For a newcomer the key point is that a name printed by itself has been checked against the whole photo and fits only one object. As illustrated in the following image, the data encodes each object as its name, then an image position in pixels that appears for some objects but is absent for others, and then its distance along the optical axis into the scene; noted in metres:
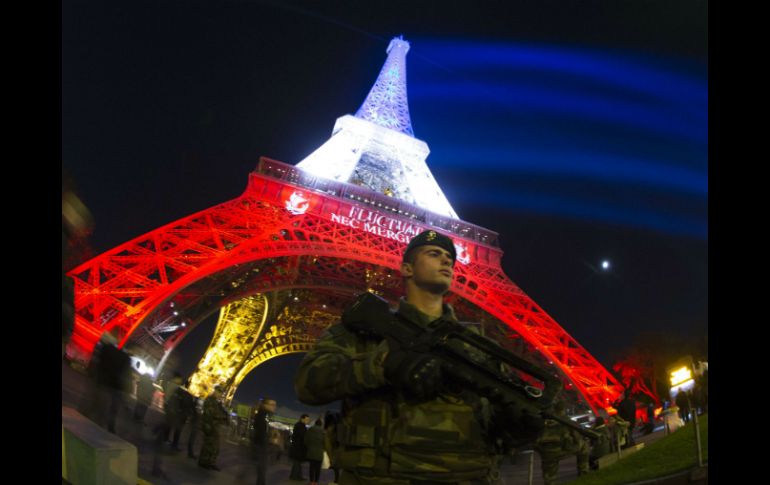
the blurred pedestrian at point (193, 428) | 6.18
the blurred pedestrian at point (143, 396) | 5.39
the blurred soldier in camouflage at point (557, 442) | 1.89
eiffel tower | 10.30
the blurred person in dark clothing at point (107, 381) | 4.41
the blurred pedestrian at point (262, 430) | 5.27
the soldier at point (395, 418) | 1.59
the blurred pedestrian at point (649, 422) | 9.69
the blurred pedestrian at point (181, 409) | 5.85
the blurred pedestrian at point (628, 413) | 7.84
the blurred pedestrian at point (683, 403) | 8.48
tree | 15.19
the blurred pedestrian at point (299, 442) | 5.85
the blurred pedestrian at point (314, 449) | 5.61
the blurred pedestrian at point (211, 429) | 5.53
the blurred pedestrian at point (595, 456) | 6.34
